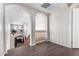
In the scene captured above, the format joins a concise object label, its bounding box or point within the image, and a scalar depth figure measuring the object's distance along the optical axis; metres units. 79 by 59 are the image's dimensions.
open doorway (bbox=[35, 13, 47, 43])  3.06
